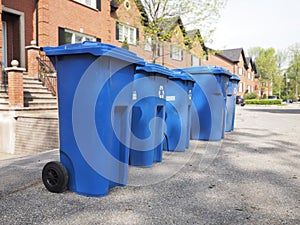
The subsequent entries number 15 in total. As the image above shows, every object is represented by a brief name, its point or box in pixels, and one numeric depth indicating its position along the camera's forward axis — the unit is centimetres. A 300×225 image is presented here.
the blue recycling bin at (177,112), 473
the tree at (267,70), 4909
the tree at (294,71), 4741
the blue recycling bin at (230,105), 760
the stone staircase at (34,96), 753
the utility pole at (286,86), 5455
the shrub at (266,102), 3384
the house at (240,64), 3978
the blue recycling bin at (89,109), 256
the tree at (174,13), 1152
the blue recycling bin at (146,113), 362
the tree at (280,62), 5084
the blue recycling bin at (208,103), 611
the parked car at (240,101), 3074
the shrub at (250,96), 4034
